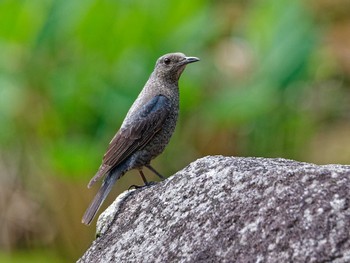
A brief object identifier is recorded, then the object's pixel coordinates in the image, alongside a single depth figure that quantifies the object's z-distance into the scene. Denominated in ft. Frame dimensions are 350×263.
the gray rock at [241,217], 26.55
